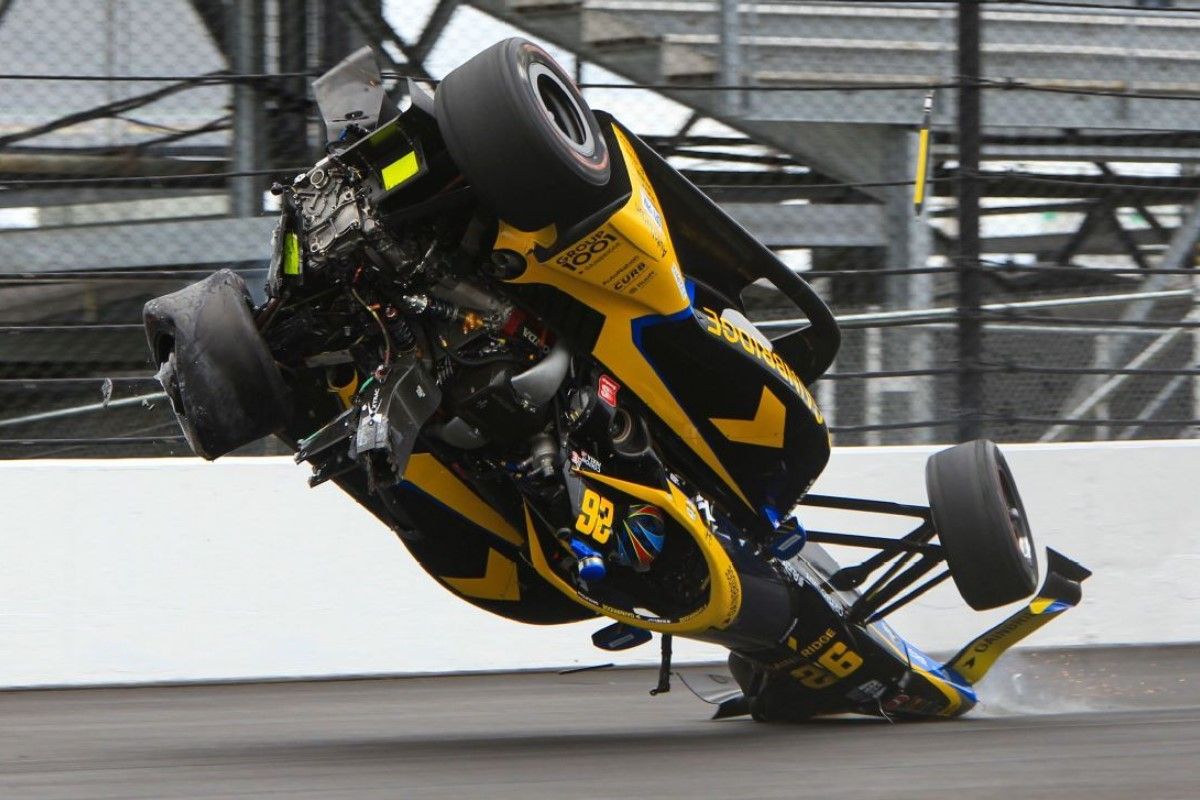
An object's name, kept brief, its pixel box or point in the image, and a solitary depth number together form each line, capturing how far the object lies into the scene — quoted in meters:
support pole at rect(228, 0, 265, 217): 12.21
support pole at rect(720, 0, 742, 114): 14.02
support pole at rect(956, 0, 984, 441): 12.65
